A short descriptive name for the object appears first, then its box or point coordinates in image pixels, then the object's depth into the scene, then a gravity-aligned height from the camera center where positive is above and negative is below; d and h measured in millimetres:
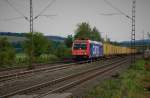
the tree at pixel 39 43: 67400 +1161
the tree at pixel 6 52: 45647 -380
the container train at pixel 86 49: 49062 +36
